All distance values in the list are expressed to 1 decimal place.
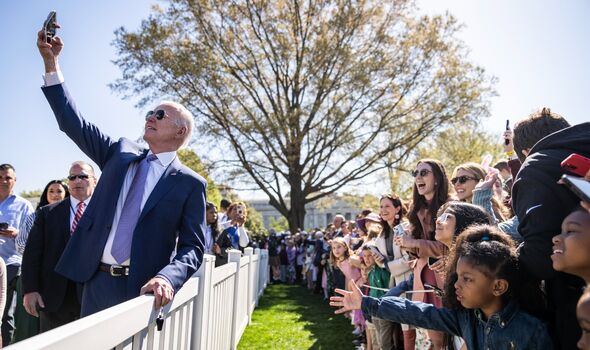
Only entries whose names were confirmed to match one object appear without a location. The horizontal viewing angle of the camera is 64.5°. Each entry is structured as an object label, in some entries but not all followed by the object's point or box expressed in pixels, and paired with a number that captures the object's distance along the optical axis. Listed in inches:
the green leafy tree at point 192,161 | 812.6
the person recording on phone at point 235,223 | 319.0
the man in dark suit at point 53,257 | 150.5
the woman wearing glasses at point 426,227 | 151.6
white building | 3663.1
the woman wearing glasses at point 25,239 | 196.3
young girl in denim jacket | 85.7
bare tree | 769.6
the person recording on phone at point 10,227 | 193.2
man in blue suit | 100.1
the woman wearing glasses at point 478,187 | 146.0
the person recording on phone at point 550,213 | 79.2
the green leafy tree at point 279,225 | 3540.1
